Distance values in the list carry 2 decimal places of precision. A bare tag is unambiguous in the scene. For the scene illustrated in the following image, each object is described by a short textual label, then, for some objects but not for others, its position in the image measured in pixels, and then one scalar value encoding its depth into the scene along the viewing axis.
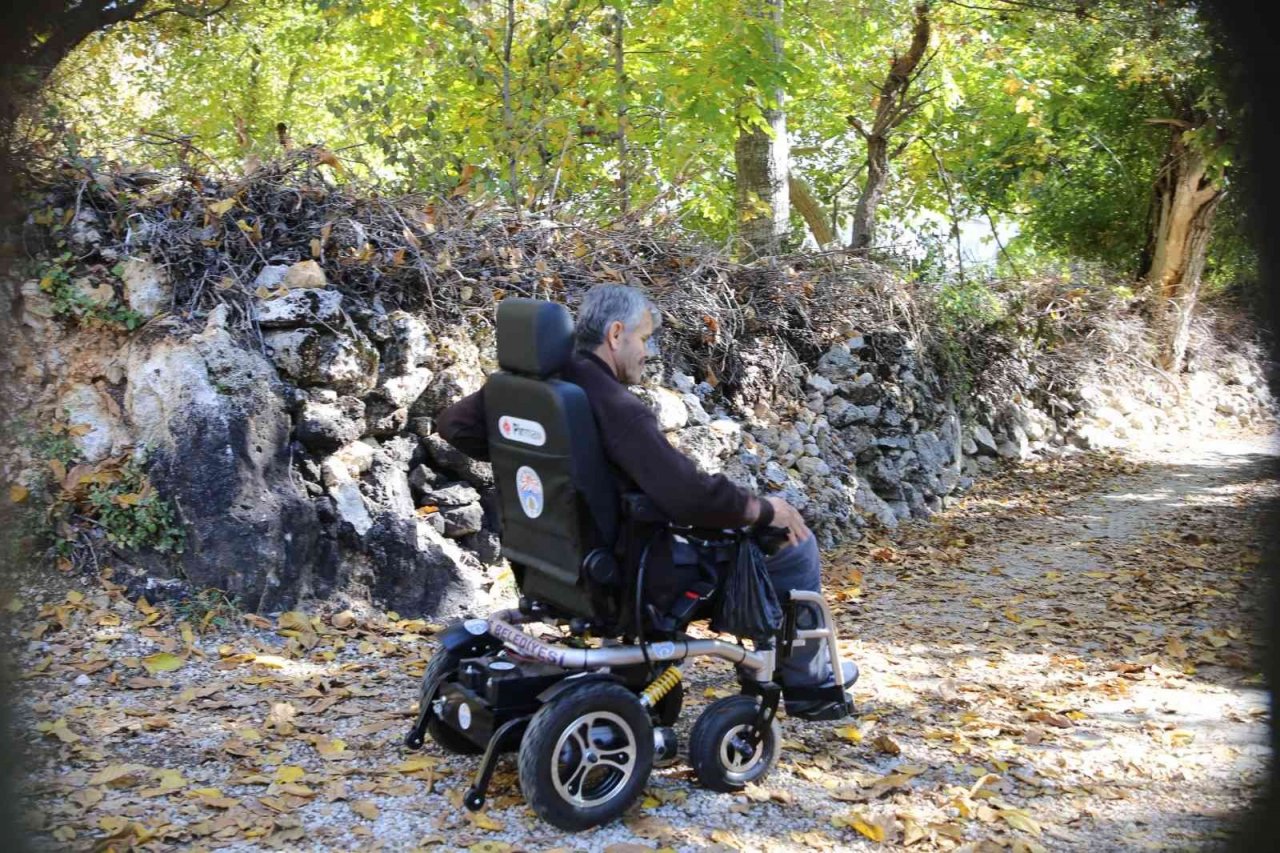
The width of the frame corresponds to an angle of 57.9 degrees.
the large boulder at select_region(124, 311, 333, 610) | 5.57
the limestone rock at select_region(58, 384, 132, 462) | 5.73
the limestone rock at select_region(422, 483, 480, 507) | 6.52
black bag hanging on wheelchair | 3.96
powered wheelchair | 3.68
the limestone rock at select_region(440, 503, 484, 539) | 6.44
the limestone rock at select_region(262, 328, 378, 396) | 6.01
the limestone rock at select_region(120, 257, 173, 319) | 5.90
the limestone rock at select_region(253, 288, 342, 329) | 6.04
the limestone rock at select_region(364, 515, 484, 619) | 6.09
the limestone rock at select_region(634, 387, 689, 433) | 7.69
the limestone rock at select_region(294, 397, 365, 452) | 5.98
